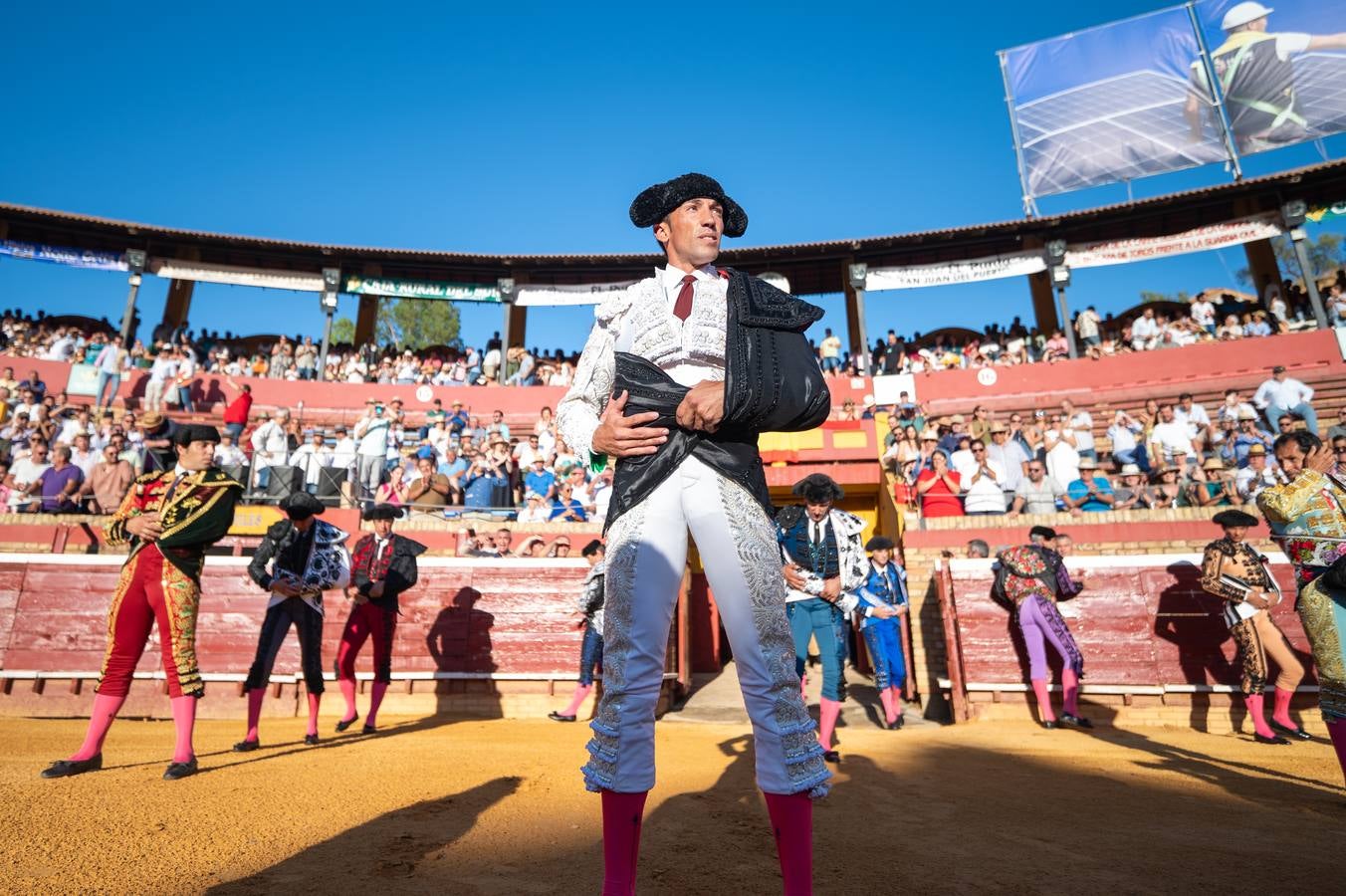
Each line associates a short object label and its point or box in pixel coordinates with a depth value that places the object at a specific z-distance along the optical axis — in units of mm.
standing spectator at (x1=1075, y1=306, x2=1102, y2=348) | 19342
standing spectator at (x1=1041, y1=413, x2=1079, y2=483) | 11727
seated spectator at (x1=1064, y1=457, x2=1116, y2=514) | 10922
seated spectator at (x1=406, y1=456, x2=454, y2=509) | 12383
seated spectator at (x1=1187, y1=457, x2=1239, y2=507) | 10219
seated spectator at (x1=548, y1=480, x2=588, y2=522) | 11953
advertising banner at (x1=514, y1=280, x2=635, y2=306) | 23062
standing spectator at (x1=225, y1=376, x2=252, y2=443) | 13939
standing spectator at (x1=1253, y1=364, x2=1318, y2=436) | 12992
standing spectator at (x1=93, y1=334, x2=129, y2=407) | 17359
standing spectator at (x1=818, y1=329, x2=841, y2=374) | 20269
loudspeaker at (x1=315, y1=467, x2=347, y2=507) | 12430
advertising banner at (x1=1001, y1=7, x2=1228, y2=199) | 21672
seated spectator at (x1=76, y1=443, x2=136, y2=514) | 11516
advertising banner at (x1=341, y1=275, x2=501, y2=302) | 23031
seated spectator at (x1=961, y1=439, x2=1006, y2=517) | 10852
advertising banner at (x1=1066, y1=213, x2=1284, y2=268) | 19344
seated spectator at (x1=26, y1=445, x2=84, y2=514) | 11453
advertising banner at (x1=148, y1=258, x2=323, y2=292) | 22188
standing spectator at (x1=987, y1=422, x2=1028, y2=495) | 11750
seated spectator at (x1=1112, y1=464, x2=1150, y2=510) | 10703
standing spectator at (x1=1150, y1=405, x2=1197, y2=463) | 12125
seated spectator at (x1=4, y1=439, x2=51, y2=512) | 11500
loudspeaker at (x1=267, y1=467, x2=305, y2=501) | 11961
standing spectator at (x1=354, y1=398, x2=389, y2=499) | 12914
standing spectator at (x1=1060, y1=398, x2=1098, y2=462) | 12984
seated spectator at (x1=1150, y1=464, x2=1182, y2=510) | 10594
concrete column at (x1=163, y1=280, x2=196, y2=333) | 24578
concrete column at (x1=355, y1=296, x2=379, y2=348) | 25125
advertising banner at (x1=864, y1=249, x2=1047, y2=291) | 20922
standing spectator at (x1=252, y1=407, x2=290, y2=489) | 12469
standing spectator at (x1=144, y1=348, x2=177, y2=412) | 17531
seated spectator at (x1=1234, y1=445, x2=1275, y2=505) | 9977
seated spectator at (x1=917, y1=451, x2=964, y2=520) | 10938
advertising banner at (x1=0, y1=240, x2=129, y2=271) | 20797
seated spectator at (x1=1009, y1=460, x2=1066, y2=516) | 10867
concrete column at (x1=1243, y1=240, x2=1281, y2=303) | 20703
